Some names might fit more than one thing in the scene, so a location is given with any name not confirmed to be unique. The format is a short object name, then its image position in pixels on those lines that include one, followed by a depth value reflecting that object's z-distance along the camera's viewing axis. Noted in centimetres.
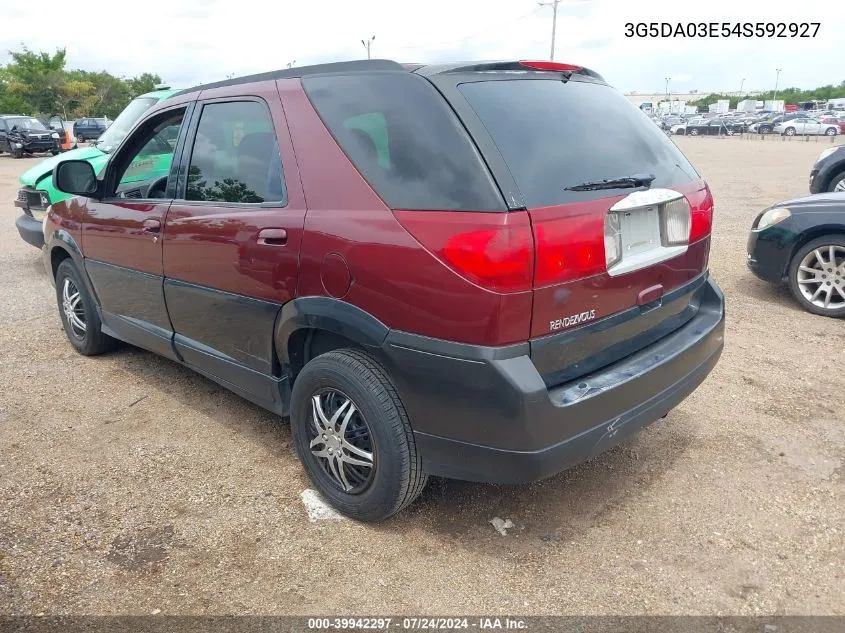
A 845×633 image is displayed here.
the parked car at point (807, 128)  4834
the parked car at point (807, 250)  560
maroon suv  230
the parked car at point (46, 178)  722
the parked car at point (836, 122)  4994
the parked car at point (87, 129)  3822
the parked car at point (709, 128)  5559
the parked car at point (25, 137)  2756
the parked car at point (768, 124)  5269
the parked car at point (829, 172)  940
